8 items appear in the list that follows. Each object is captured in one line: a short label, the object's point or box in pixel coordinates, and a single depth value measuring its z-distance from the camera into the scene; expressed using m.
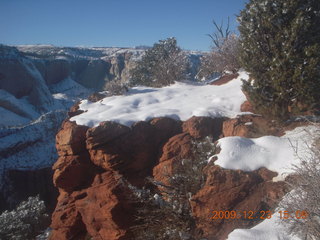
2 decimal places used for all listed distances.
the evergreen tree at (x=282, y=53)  3.94
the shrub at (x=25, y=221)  7.78
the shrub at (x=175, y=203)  3.82
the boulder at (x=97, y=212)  4.57
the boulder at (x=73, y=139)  5.37
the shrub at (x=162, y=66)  9.62
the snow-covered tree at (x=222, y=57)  8.71
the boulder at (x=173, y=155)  4.72
